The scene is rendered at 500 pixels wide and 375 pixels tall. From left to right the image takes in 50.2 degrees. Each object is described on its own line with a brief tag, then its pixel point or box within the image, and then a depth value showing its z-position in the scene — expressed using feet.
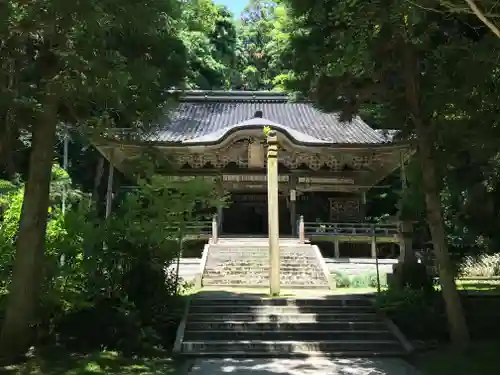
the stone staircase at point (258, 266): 46.01
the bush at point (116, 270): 26.20
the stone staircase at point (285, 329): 26.35
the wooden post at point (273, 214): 35.40
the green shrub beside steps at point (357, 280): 45.44
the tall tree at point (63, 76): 21.57
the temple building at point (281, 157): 60.70
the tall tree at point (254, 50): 125.29
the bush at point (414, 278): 33.12
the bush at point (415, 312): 27.37
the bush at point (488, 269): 47.96
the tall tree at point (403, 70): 21.86
